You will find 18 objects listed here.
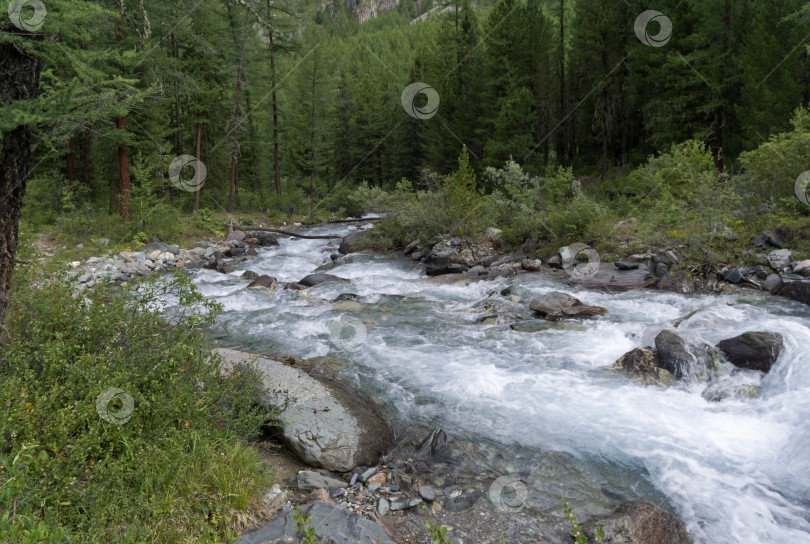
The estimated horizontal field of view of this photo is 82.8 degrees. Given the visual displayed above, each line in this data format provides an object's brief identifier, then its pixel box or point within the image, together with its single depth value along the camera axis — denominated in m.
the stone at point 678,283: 10.37
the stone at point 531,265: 13.64
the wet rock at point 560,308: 9.53
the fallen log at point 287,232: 23.18
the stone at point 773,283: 9.59
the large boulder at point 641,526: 3.83
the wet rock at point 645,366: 6.72
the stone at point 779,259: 10.18
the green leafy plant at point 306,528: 2.94
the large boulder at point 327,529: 3.29
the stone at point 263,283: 12.89
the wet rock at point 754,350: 6.60
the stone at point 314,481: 4.36
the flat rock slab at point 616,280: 11.16
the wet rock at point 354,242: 19.62
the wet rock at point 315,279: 13.33
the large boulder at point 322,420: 4.92
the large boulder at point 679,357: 6.71
